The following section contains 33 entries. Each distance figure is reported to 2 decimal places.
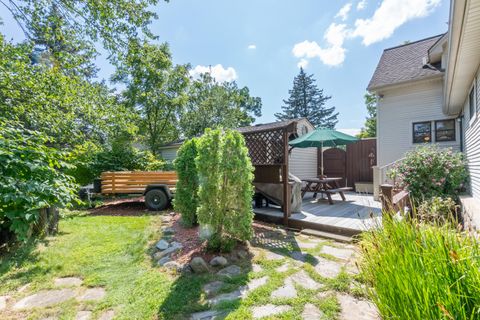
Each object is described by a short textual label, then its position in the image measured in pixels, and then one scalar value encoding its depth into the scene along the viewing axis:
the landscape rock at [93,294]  2.50
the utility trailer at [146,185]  6.73
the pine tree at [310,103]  34.41
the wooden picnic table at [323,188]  6.85
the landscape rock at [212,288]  2.53
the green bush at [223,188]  3.43
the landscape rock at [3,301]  2.36
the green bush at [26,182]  2.18
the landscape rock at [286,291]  2.41
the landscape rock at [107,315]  2.17
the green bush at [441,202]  3.70
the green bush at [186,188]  4.74
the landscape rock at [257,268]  3.01
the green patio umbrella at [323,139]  6.81
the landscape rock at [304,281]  2.59
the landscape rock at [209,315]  2.12
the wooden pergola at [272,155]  5.19
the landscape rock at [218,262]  3.13
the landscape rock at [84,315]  2.18
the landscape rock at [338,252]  3.40
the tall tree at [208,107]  18.55
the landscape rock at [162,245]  3.79
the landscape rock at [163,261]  3.30
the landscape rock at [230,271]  2.90
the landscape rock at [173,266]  3.10
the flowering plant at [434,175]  5.38
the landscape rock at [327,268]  2.84
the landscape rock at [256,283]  2.60
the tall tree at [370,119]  22.88
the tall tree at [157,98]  15.51
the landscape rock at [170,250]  3.55
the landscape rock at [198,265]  2.99
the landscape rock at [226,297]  2.36
